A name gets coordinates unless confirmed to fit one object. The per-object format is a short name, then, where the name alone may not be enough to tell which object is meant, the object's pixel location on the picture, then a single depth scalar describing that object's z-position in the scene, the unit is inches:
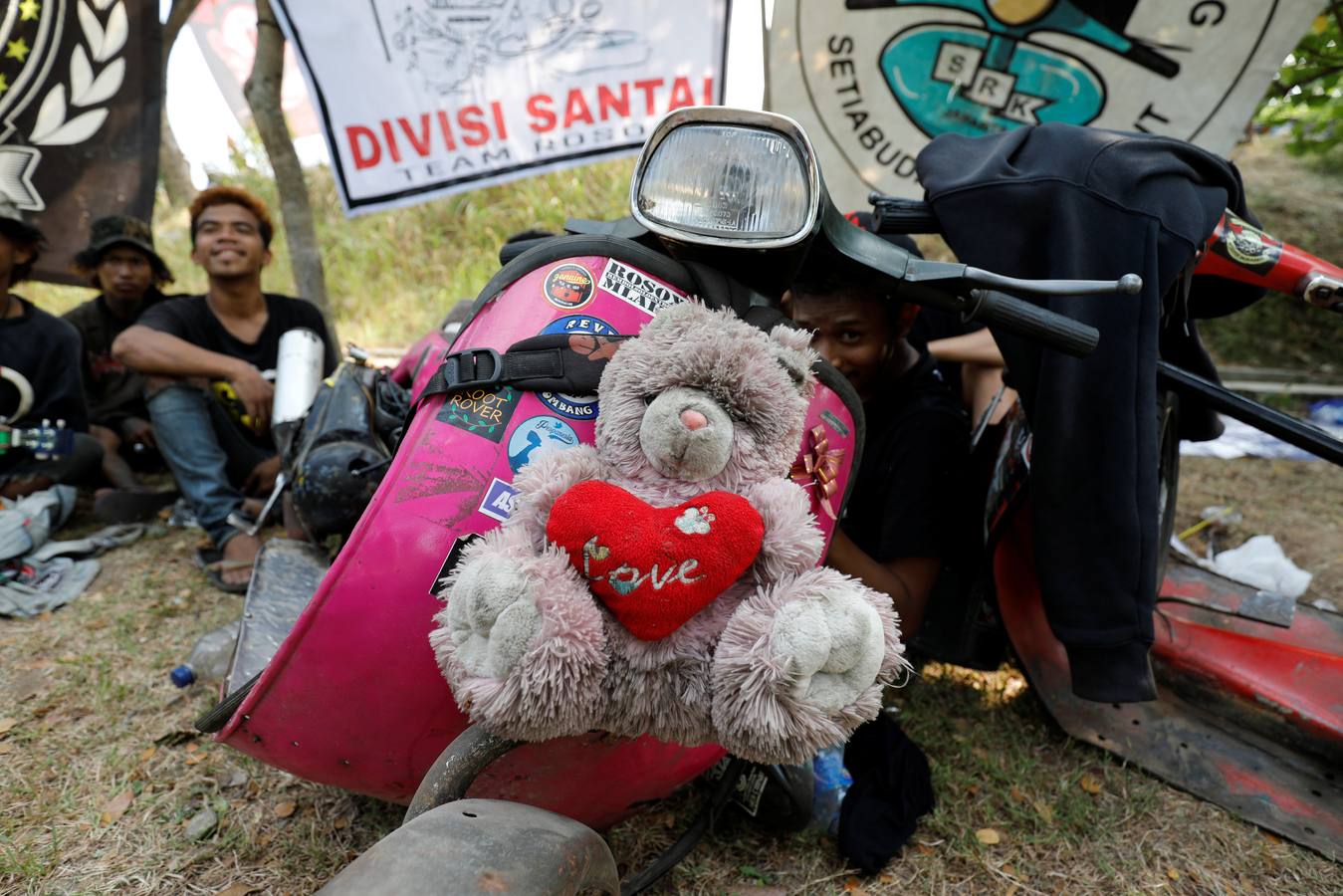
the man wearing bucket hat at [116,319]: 157.4
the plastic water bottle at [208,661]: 93.3
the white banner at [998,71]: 135.9
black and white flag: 145.6
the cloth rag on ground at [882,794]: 70.7
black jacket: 63.1
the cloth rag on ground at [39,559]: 111.3
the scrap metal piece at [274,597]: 68.7
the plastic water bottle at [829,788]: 73.5
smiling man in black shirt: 132.6
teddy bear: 36.5
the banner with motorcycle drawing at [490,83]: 142.3
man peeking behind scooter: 74.2
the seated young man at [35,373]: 132.8
